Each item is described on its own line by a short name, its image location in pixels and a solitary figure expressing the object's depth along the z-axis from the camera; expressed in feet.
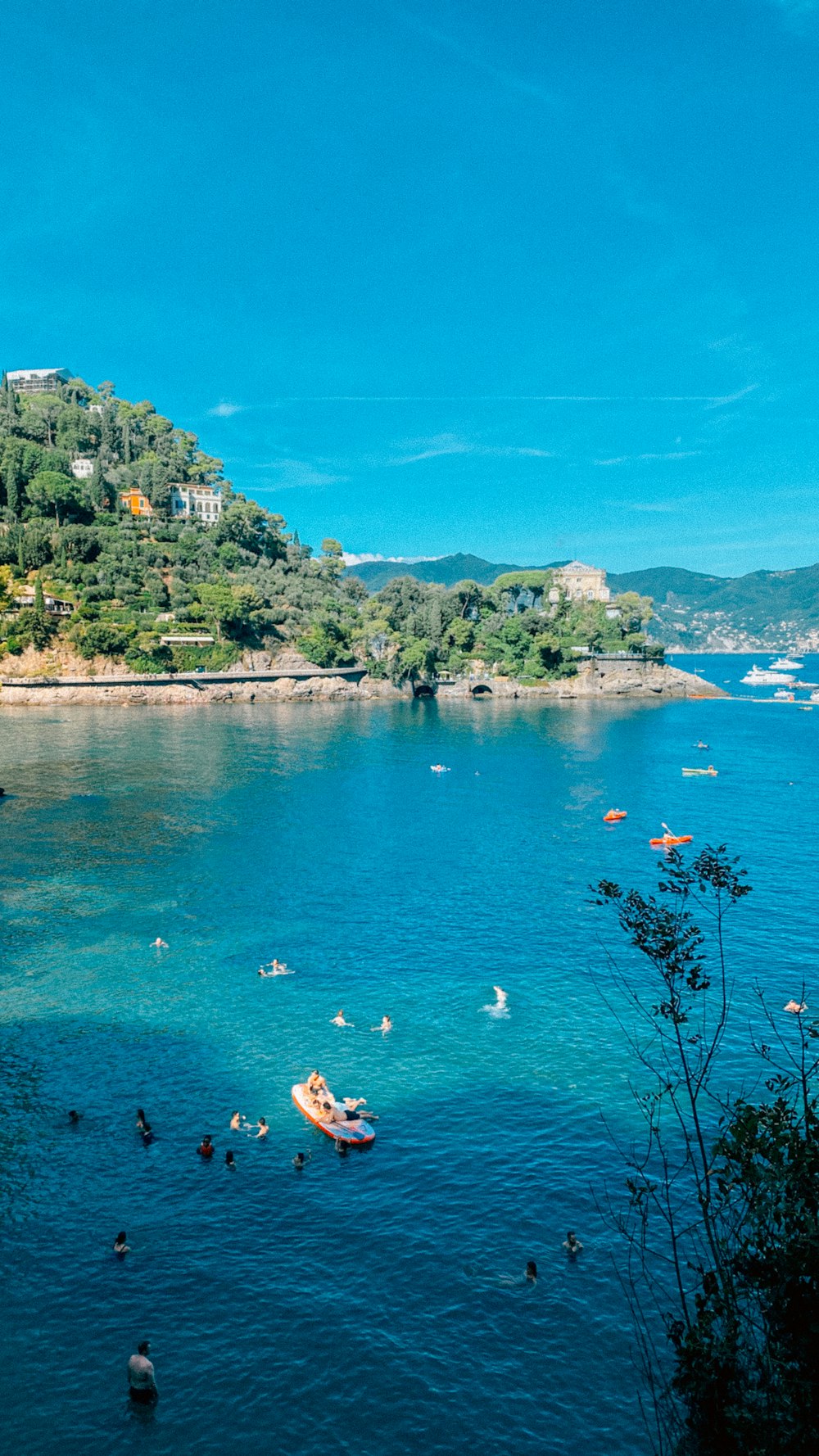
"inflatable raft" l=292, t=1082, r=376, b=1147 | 110.83
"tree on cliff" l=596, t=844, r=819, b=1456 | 47.98
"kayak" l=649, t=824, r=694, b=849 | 262.06
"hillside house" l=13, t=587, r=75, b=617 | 581.41
